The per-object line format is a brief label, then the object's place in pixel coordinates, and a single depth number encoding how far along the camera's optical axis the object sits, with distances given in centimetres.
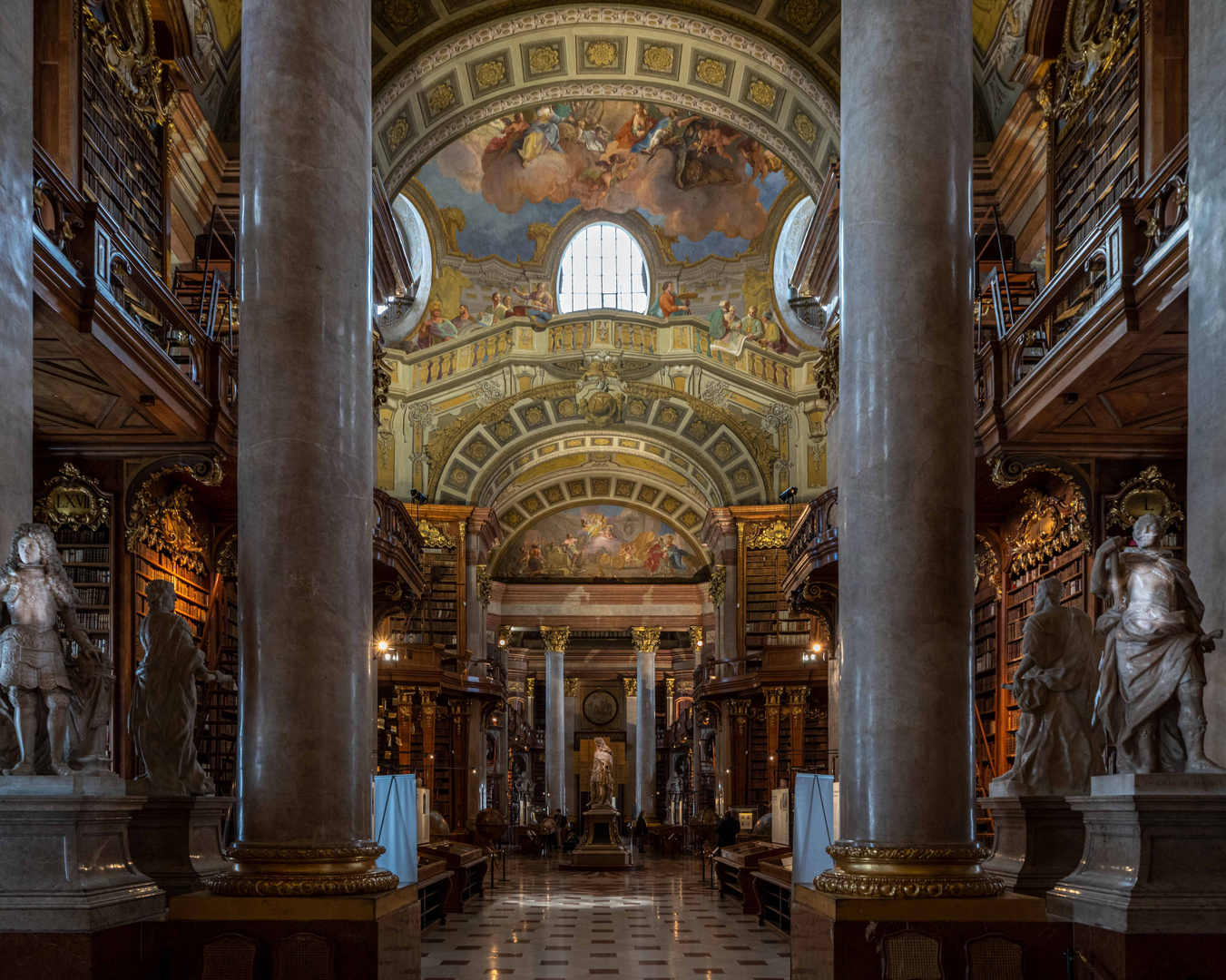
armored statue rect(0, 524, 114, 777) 514
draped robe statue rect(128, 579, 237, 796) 720
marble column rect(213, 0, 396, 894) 539
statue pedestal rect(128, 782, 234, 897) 696
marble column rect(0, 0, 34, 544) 609
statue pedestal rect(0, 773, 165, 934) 478
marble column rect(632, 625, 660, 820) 3338
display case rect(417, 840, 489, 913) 1352
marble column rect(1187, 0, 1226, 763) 573
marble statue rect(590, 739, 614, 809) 2435
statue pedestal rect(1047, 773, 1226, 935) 468
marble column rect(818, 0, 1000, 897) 535
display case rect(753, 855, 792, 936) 1122
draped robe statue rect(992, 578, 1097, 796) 680
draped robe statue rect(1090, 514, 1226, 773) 504
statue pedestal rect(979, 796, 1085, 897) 656
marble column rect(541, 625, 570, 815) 3481
